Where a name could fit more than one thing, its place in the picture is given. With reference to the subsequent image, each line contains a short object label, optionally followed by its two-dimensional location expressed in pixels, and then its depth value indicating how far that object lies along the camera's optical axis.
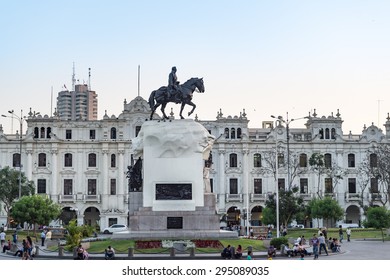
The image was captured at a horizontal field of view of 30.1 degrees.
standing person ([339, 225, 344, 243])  53.02
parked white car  68.38
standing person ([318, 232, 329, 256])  36.61
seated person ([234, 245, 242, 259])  31.61
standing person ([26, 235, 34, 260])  34.75
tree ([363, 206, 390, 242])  55.84
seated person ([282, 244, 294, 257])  35.34
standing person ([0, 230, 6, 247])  48.08
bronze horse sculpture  41.16
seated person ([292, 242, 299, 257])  35.41
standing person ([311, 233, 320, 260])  34.63
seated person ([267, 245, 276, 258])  33.19
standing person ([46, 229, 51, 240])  51.52
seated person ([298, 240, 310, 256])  35.09
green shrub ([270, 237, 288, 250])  37.90
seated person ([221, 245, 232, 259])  31.98
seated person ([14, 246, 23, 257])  37.95
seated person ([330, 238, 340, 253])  39.53
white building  84.75
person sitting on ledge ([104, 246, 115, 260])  31.78
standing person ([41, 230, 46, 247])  48.37
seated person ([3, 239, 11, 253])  41.14
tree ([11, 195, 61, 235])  58.78
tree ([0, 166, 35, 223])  76.19
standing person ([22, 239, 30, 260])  33.91
